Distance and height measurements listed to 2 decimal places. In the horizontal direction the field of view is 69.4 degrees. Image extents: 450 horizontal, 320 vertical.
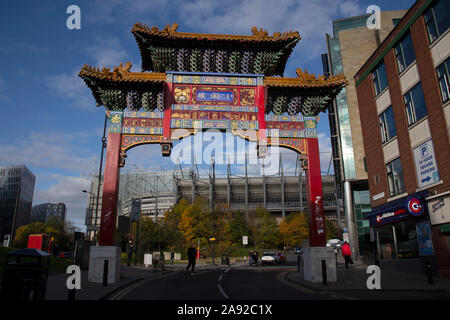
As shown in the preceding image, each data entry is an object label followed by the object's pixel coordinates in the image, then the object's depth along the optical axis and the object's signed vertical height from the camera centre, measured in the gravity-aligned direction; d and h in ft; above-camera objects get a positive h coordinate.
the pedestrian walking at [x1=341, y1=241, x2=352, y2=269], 74.08 -0.84
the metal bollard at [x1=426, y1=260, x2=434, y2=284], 44.45 -3.65
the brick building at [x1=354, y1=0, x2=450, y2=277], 56.03 +21.96
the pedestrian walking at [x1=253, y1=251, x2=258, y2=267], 103.97 -2.61
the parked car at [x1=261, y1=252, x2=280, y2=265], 114.42 -3.48
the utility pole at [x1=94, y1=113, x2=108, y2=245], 91.56 +30.34
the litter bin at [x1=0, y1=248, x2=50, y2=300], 24.63 -2.18
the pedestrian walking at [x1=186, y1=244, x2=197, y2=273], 67.27 -1.27
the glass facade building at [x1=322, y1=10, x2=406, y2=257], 142.82 +58.14
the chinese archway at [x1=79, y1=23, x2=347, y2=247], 53.31 +25.41
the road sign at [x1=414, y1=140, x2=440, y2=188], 58.34 +14.72
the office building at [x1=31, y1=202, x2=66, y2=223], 548.88 +65.74
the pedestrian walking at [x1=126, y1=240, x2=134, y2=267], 86.88 -0.43
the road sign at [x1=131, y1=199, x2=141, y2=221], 70.81 +8.31
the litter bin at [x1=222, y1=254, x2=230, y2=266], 109.07 -3.84
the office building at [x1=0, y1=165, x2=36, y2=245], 336.90 +59.81
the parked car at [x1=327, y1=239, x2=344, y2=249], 151.09 +1.98
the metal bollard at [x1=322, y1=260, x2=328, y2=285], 44.19 -3.52
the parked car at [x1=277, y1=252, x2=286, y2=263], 121.38 -3.71
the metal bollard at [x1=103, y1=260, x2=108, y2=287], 42.22 -3.25
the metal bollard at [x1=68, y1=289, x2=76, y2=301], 28.39 -3.73
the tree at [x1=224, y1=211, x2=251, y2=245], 212.43 +12.40
